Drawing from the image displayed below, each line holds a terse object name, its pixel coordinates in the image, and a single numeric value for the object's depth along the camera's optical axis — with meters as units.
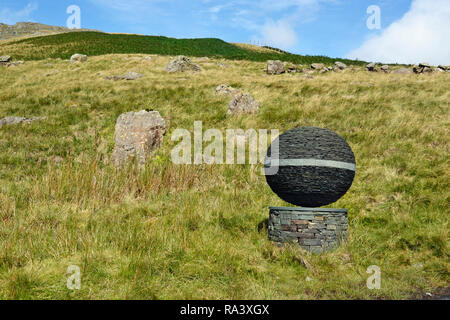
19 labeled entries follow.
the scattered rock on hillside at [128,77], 23.66
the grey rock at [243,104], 15.23
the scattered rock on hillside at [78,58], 33.09
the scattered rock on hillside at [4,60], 35.62
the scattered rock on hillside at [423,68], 25.54
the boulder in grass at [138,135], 11.44
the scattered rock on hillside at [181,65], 26.58
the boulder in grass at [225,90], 17.95
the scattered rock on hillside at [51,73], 27.55
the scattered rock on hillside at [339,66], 29.45
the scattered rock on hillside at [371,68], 28.39
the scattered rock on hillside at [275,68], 27.73
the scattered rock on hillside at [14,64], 33.81
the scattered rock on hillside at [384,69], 28.16
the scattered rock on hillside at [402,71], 25.32
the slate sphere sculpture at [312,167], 6.03
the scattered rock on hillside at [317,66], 29.44
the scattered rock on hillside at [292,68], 28.75
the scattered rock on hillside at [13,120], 14.91
